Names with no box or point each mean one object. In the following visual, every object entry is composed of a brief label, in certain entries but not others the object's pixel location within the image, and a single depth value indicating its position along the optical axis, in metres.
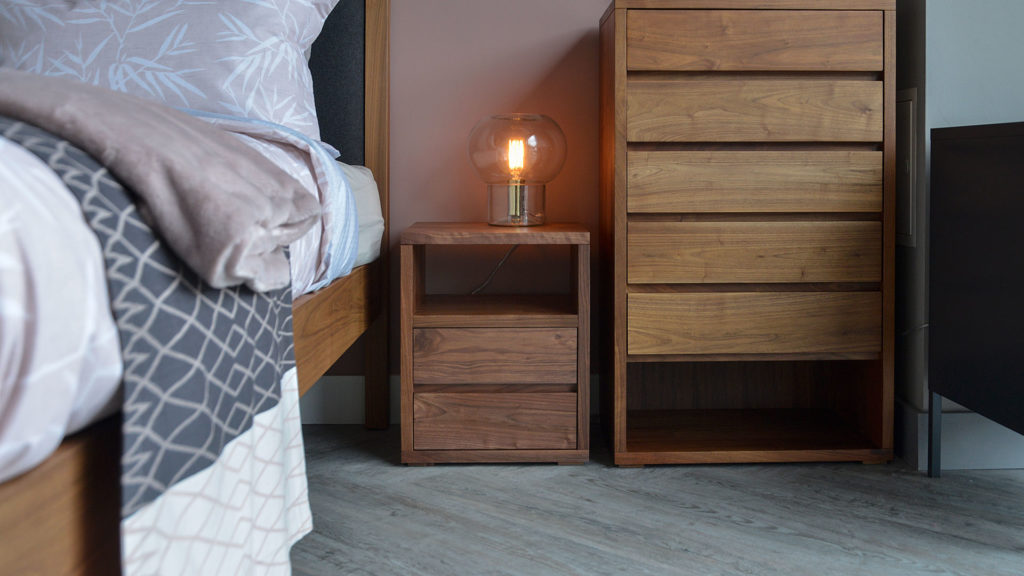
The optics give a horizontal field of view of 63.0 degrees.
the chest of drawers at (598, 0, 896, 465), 1.83
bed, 0.57
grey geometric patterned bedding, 0.66
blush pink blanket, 0.73
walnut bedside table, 1.92
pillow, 1.61
